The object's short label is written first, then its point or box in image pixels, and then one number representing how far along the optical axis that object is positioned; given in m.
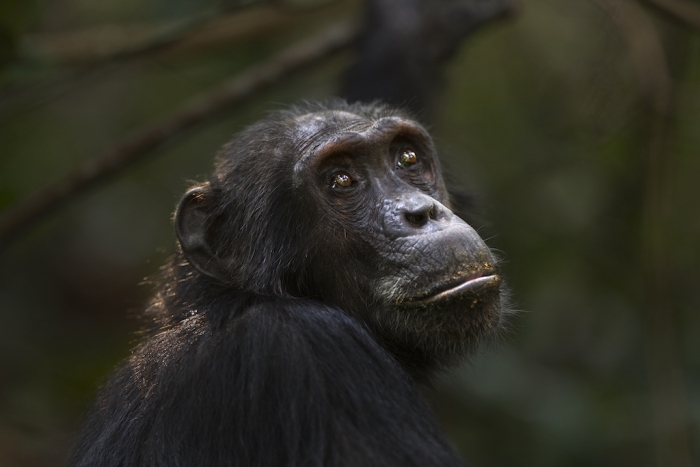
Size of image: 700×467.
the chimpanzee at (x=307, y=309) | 6.96
